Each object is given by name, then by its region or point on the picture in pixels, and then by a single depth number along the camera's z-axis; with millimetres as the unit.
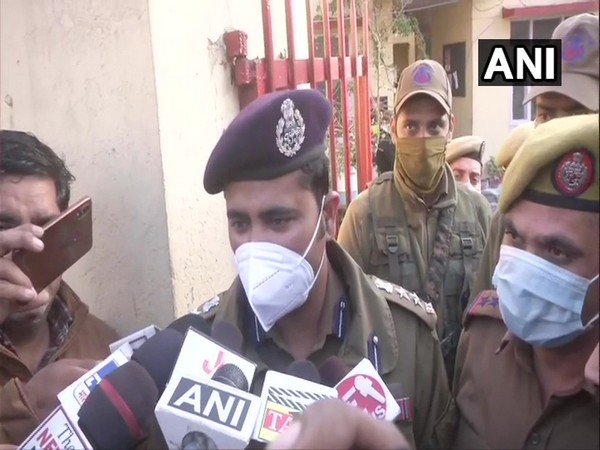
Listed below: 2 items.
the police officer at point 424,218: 2799
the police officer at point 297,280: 1830
